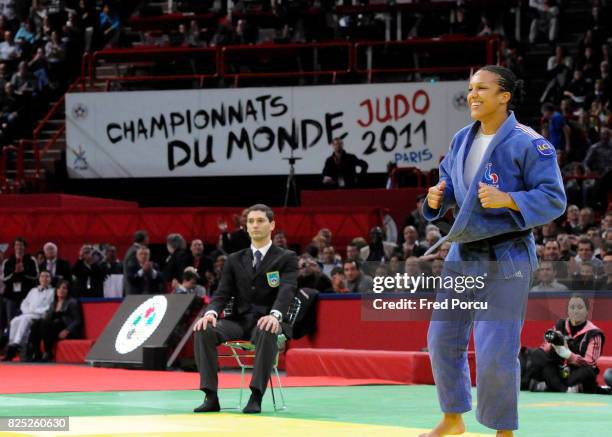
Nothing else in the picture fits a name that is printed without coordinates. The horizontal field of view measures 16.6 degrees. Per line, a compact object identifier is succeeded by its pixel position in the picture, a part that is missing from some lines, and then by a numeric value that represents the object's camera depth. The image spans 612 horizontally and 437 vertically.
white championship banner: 38.26
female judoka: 9.96
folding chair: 16.44
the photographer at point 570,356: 20.46
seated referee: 16.00
